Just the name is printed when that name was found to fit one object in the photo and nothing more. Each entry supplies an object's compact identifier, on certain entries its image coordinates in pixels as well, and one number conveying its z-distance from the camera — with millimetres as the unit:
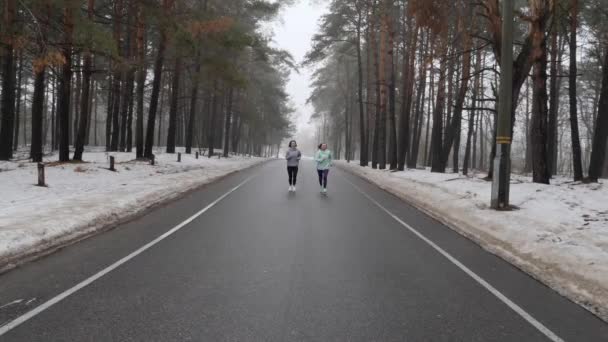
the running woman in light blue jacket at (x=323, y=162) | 15188
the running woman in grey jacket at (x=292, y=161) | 15281
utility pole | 9992
